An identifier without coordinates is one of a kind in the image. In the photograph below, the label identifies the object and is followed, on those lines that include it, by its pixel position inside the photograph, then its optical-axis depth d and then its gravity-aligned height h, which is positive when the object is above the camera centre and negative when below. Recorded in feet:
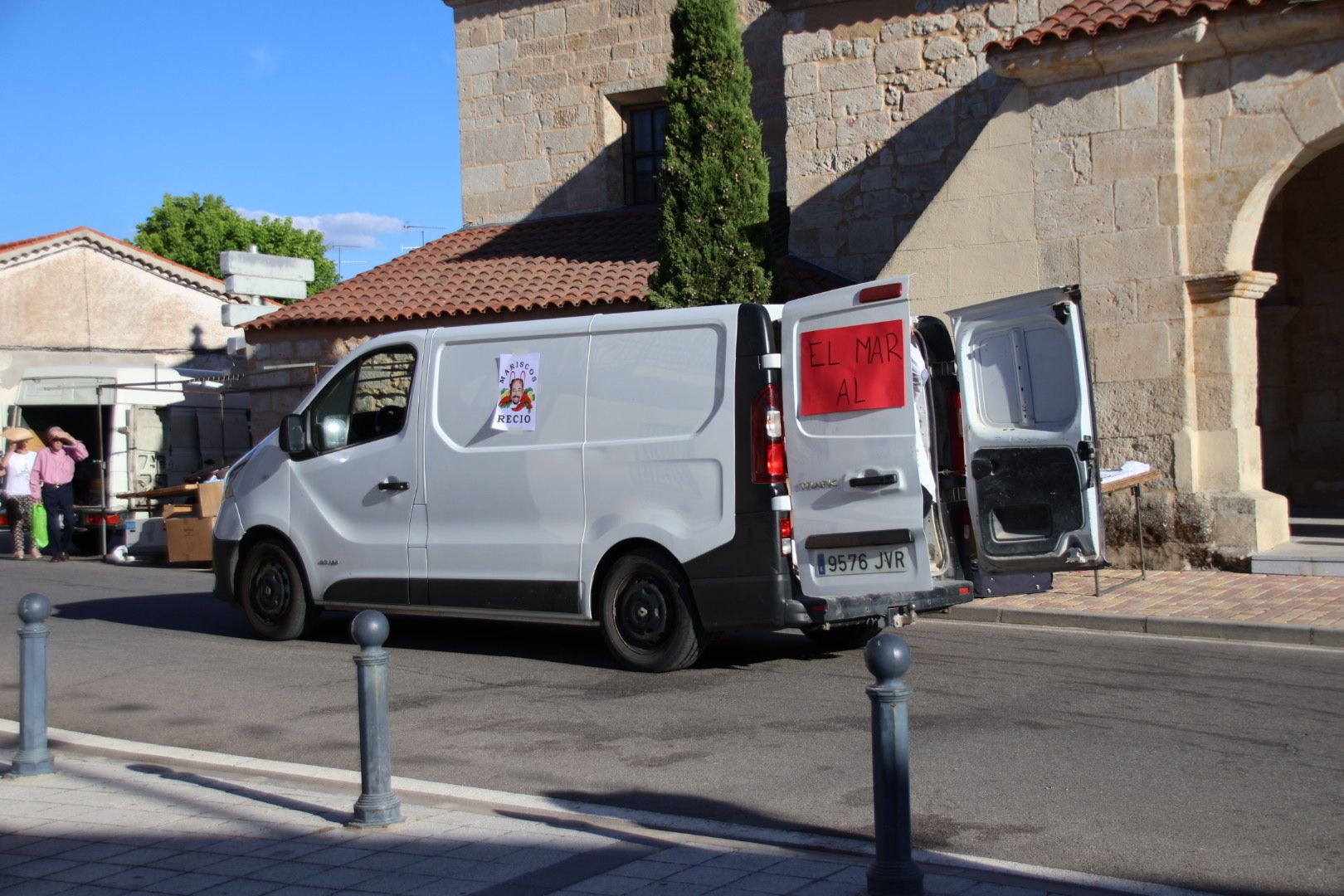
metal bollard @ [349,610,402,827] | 16.29 -2.91
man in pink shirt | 57.47 +1.18
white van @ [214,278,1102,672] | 24.30 +0.41
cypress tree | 50.31 +11.75
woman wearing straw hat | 57.47 +1.22
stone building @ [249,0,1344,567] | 39.63 +10.49
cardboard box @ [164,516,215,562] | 51.57 -1.21
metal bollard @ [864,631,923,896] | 12.70 -2.69
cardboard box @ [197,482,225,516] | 51.88 +0.32
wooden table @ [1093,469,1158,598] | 36.11 -0.19
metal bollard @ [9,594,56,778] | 19.39 -2.77
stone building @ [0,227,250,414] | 104.17 +16.01
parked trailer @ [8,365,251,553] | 62.49 +4.02
